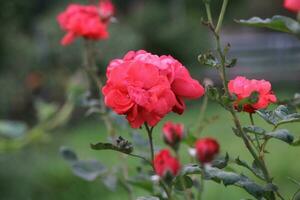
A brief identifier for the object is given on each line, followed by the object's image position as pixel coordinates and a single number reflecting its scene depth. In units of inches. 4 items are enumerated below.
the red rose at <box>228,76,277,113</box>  42.0
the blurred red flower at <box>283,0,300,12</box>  39.1
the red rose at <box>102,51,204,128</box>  40.2
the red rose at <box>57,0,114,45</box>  64.2
